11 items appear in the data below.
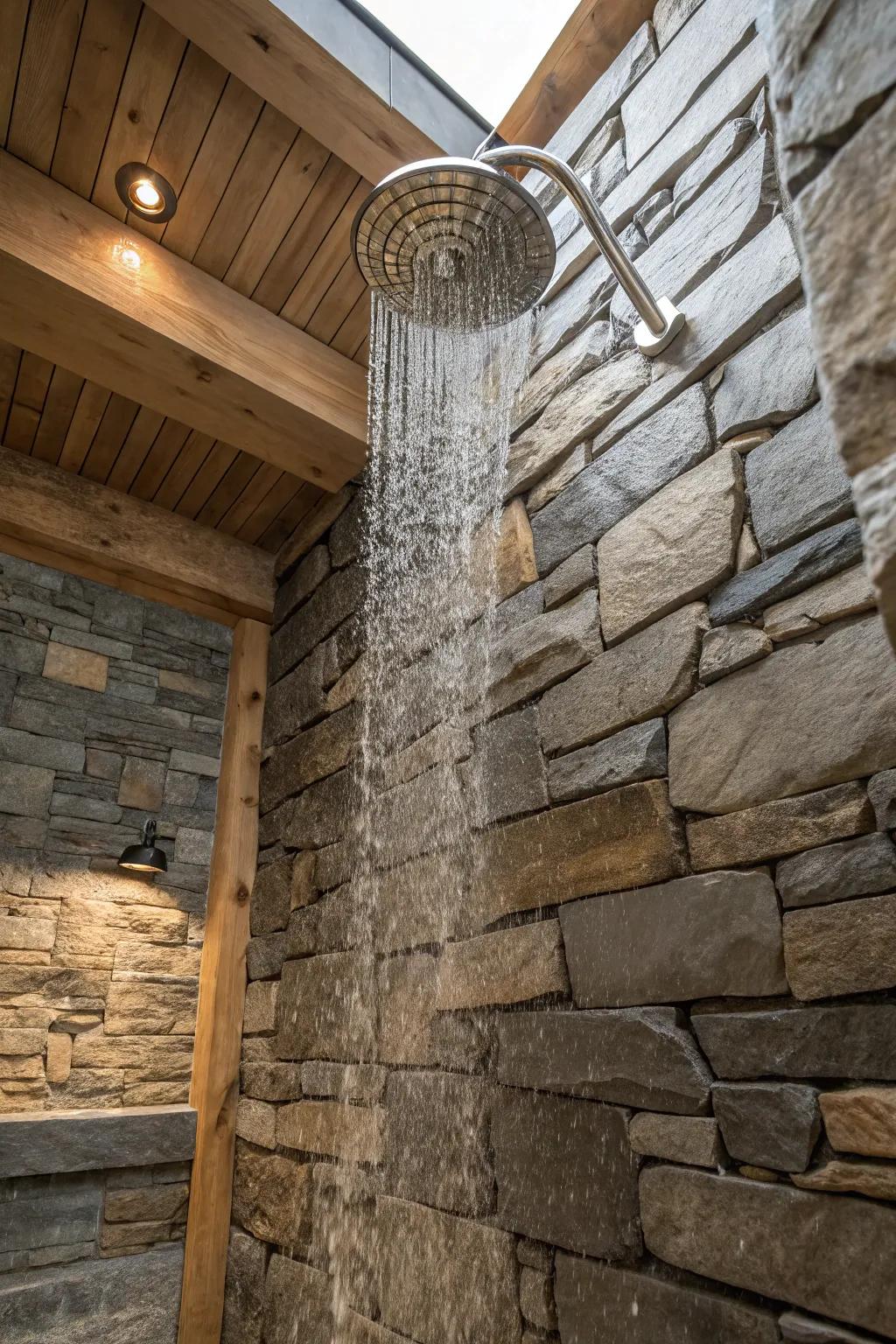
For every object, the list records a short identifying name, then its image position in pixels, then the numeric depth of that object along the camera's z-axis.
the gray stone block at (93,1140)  1.98
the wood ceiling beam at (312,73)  1.50
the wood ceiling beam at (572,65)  1.68
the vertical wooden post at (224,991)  2.01
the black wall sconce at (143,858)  3.06
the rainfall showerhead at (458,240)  1.39
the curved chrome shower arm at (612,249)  1.33
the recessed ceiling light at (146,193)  1.75
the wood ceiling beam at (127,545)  2.32
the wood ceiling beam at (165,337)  1.72
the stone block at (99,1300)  1.97
